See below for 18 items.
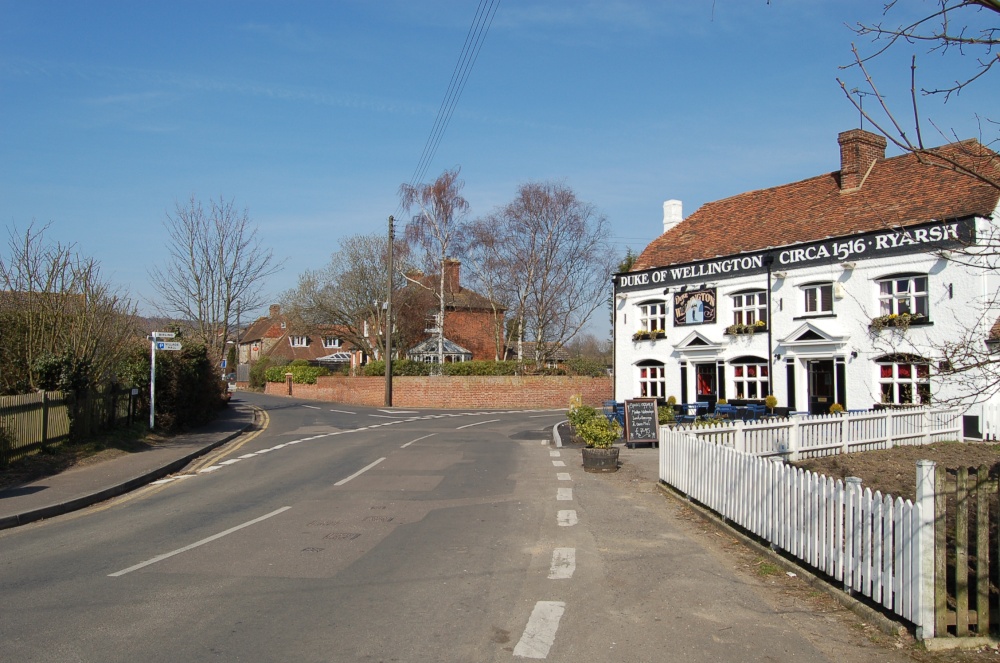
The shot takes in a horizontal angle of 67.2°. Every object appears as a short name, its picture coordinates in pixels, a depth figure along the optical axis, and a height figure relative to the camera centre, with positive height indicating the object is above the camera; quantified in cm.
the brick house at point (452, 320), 5109 +430
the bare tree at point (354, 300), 5309 +544
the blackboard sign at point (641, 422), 1928 -121
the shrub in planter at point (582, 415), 1593 -87
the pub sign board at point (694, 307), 2792 +256
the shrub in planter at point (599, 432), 1513 -116
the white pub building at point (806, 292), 2120 +269
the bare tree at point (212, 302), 3369 +341
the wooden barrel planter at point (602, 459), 1504 -168
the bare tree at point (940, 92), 480 +183
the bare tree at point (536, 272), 4362 +614
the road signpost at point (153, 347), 2072 +82
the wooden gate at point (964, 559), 534 -133
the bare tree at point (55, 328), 1670 +112
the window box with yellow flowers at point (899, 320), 2105 +151
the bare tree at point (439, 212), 4403 +960
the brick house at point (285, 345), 6806 +323
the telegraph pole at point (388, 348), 3906 +143
